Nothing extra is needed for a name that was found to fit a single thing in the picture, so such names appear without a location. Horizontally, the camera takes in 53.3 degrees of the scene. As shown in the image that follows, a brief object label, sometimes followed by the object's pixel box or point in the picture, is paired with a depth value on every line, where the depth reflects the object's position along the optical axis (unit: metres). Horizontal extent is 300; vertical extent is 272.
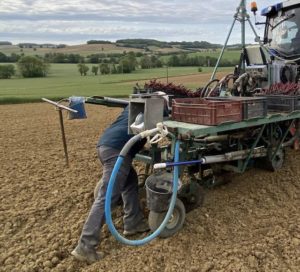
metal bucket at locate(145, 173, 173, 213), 2.67
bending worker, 2.65
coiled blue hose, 2.36
